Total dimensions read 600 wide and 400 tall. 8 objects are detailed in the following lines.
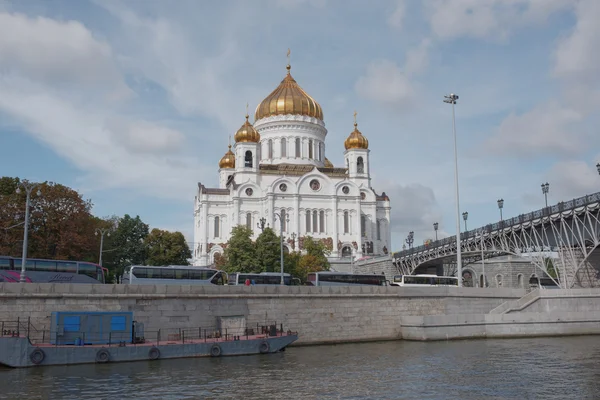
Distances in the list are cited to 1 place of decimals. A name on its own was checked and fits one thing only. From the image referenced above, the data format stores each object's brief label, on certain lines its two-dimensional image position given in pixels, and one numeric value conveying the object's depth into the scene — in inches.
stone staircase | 1541.6
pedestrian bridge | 1707.7
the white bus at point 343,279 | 1606.8
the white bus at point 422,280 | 1873.8
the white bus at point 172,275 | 1397.6
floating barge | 993.5
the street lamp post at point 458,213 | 1589.6
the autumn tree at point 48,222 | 1700.3
